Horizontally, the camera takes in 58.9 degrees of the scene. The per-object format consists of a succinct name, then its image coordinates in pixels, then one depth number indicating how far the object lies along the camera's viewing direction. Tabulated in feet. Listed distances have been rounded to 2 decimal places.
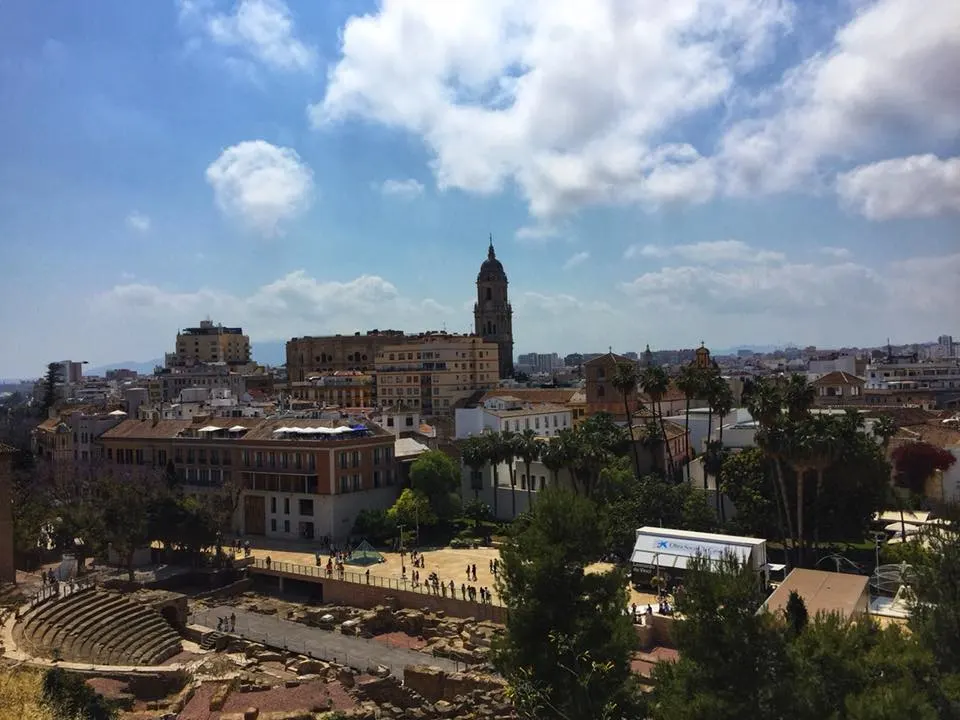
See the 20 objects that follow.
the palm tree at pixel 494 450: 218.79
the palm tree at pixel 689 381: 204.13
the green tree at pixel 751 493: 175.73
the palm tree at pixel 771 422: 158.20
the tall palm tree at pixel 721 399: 199.52
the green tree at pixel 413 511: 207.82
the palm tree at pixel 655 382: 215.78
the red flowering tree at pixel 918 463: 199.21
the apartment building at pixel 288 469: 218.79
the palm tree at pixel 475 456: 223.10
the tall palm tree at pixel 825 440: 153.99
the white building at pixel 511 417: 280.92
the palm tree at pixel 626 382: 224.12
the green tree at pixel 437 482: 216.33
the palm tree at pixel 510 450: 218.38
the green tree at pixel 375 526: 211.20
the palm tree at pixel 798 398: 159.84
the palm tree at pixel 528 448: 216.74
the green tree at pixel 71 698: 85.19
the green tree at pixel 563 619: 88.02
